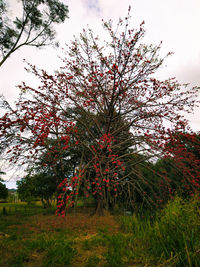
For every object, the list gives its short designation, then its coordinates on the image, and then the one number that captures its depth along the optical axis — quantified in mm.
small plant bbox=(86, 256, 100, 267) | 2629
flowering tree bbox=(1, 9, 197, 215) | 5152
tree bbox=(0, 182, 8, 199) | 20341
